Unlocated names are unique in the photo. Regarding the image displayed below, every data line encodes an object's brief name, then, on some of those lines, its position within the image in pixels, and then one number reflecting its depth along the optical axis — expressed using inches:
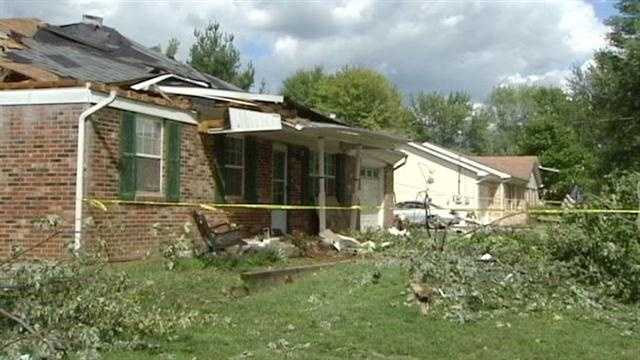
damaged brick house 494.9
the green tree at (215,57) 1626.5
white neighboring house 1589.6
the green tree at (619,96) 1193.4
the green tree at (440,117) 3513.8
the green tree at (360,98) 2667.3
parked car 1251.2
